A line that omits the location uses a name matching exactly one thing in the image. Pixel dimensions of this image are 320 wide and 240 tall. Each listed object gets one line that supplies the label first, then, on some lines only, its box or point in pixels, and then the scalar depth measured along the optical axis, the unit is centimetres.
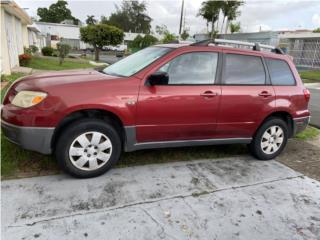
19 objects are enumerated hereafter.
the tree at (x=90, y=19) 7681
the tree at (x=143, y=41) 3135
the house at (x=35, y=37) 2637
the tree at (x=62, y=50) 1772
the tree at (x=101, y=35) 2473
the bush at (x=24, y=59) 1502
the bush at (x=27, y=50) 1919
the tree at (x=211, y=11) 3595
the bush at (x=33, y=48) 2272
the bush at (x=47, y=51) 2683
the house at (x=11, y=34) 1055
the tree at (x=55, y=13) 7438
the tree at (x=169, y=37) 2608
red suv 316
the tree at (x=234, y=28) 4128
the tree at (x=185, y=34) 3672
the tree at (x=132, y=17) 7269
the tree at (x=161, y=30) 3741
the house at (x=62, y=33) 4569
